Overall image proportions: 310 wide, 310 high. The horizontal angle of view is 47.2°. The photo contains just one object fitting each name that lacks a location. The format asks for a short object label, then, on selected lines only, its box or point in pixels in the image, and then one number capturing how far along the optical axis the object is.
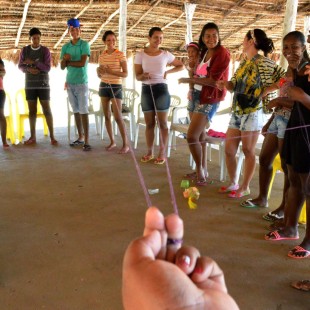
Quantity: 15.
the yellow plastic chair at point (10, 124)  5.11
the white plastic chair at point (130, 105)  5.31
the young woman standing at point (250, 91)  2.75
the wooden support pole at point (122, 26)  5.46
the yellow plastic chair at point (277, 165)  2.78
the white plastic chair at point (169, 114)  4.92
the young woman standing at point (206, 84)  3.14
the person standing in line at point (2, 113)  4.49
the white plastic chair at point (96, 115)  5.32
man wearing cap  4.40
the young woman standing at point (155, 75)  3.86
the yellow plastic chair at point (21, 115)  5.31
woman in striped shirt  4.25
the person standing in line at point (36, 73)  4.59
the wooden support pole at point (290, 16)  4.39
